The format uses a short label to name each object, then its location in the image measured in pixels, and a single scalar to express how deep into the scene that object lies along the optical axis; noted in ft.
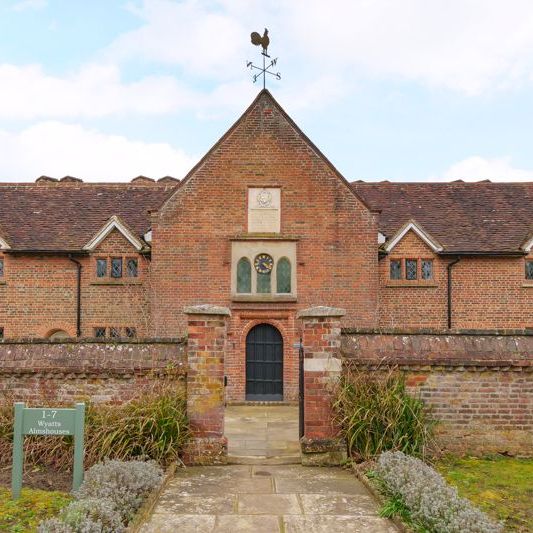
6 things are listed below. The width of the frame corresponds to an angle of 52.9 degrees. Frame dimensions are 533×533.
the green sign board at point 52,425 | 21.86
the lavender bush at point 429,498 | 16.34
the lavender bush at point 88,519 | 16.14
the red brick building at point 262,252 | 55.06
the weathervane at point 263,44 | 56.70
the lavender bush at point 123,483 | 19.06
